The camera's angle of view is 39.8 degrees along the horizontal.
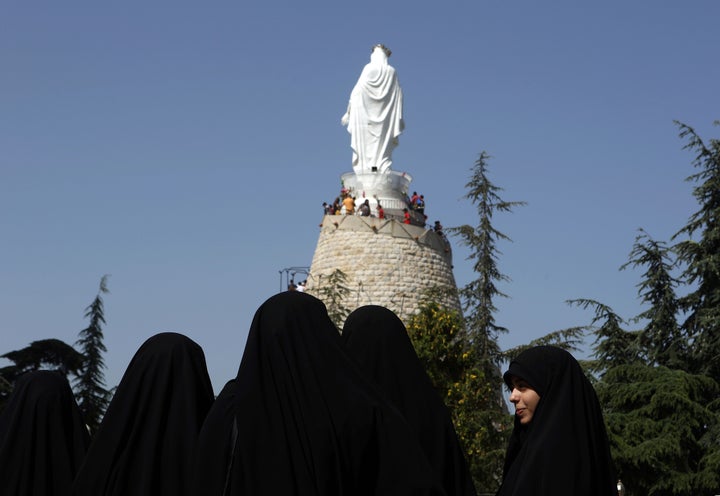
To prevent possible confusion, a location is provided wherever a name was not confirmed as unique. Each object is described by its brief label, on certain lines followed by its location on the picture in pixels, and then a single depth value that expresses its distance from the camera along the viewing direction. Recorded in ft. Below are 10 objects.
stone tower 87.71
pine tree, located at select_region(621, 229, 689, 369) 55.47
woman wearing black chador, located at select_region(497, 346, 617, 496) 12.77
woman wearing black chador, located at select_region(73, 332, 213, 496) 12.83
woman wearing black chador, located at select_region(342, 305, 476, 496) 12.89
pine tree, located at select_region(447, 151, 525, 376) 61.93
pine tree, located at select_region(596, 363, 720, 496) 46.11
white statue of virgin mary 94.22
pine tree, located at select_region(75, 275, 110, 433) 67.92
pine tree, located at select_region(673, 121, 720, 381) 53.31
